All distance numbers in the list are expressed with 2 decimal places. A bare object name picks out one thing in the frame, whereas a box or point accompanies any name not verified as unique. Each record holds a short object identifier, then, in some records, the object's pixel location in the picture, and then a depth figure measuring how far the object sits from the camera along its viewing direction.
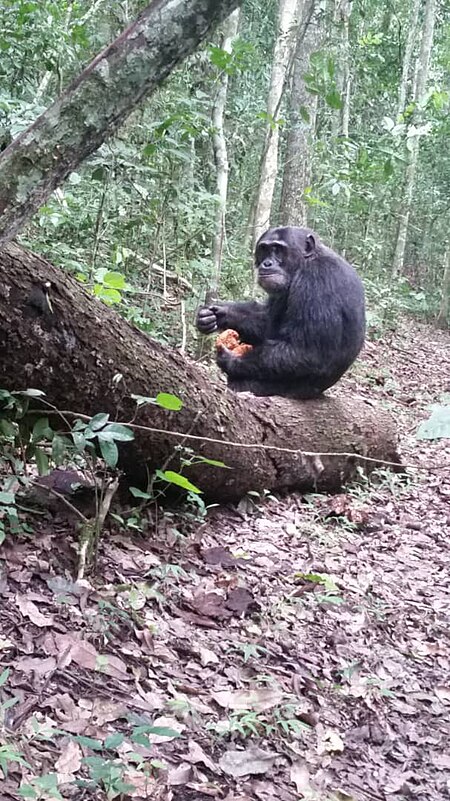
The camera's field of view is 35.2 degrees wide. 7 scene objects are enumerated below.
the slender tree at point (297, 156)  11.30
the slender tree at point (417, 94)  16.25
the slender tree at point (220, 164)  8.53
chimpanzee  6.12
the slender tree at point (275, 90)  10.18
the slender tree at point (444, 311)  18.11
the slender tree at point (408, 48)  16.53
